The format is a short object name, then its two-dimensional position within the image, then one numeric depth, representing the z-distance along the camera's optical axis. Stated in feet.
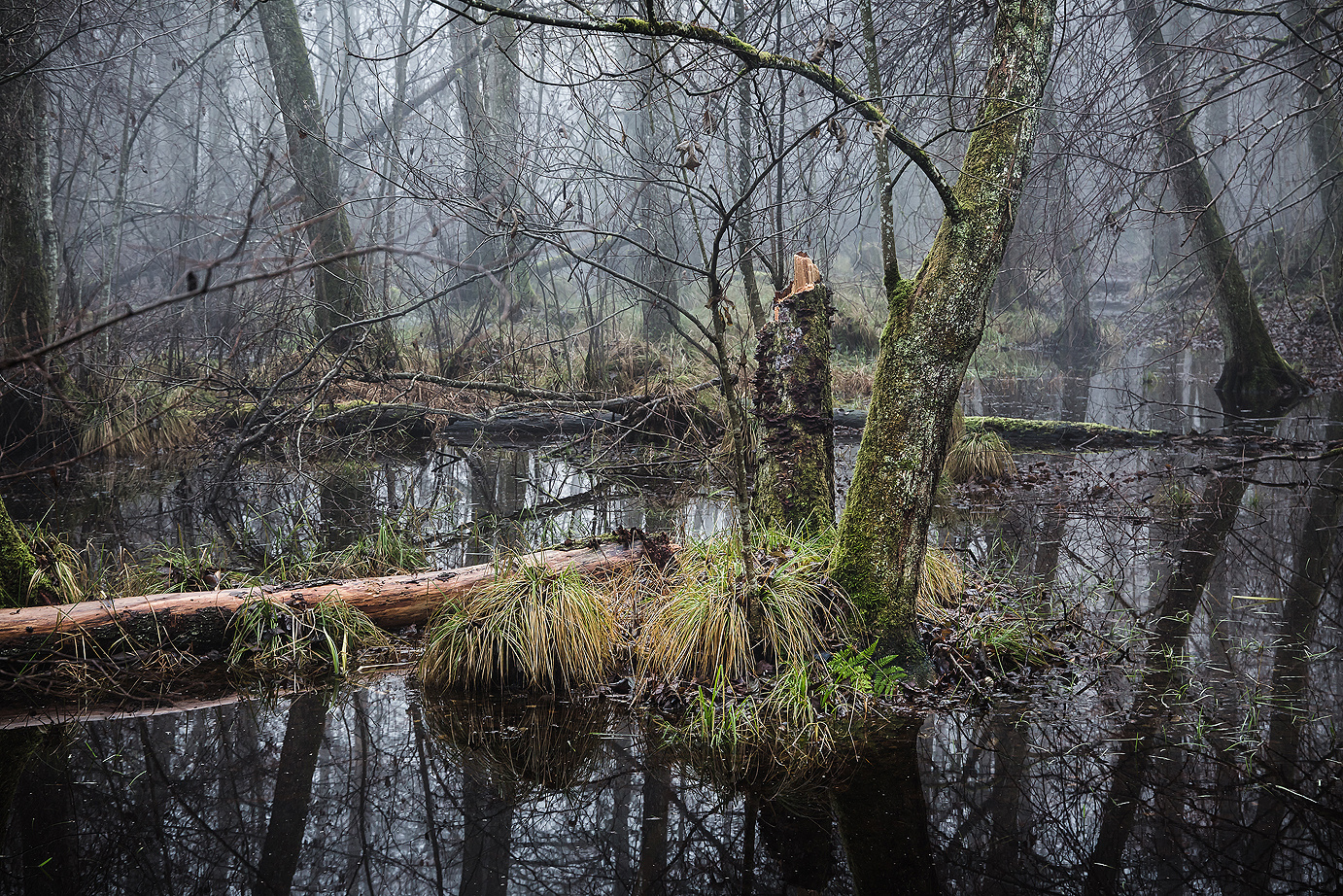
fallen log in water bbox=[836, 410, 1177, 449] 32.48
